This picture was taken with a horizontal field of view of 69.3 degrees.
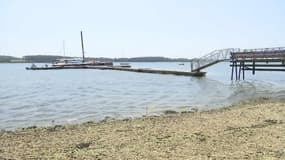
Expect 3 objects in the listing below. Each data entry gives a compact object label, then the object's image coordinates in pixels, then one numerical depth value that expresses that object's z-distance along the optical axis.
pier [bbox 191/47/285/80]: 18.70
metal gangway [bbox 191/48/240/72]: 24.09
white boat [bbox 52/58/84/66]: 49.62
